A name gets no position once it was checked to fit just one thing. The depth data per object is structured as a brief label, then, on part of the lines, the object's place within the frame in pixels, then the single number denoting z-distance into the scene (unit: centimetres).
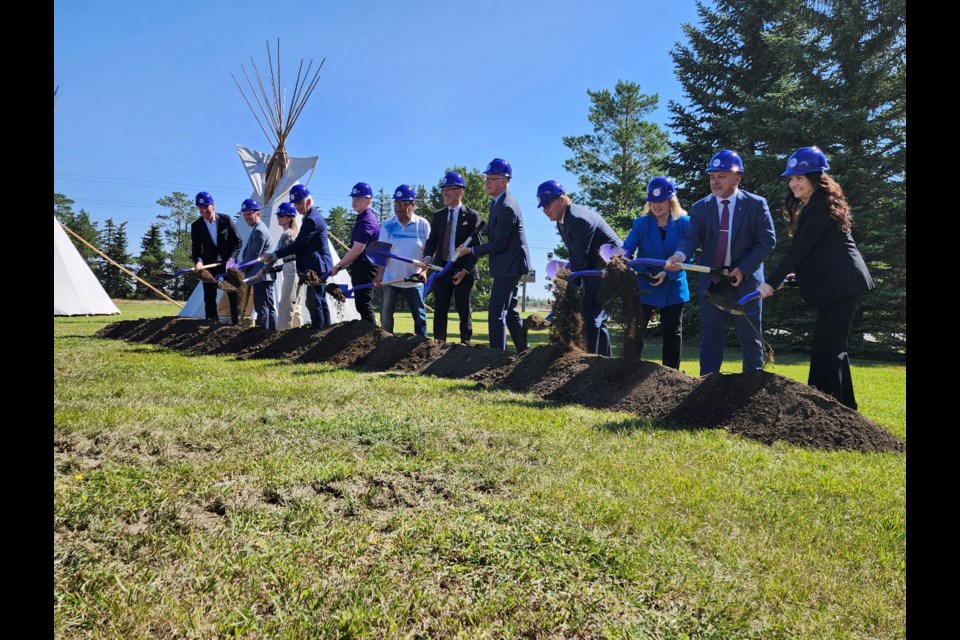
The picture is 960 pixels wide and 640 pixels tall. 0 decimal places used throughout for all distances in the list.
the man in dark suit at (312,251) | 850
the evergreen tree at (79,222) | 5288
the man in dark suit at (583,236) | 638
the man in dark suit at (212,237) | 1059
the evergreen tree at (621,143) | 2581
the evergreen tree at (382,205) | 7844
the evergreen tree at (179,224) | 6169
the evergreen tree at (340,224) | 6028
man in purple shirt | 827
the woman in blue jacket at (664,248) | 588
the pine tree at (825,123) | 1416
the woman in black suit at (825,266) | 435
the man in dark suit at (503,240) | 671
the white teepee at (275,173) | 1424
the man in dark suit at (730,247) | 505
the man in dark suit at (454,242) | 740
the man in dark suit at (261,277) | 940
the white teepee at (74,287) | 1570
